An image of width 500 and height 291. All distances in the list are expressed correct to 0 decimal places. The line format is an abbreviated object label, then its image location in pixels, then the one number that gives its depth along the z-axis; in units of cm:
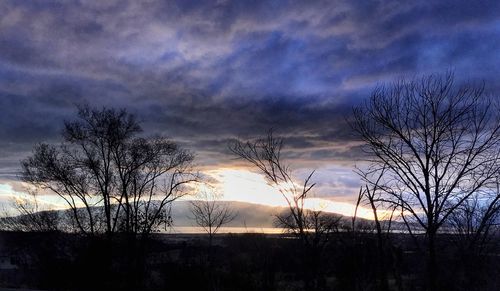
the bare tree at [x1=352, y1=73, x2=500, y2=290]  2494
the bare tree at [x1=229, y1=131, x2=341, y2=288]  4028
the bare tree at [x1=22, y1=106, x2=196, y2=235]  5434
